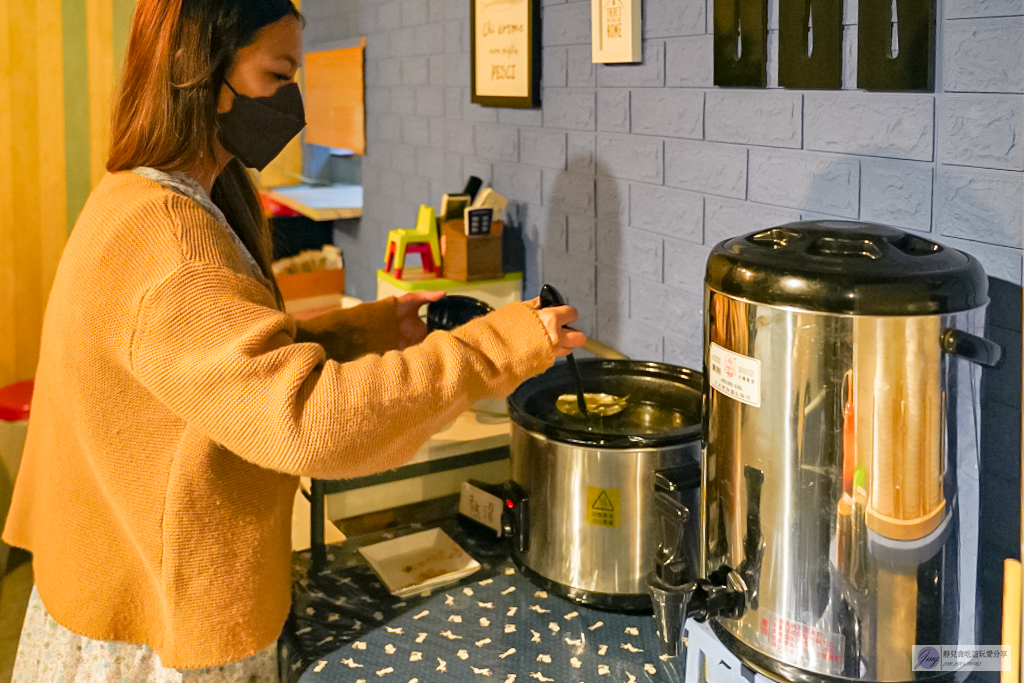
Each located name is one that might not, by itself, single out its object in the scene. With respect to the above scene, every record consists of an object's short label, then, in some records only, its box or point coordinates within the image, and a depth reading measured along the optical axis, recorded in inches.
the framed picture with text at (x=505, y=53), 83.5
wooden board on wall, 129.9
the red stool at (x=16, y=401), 102.6
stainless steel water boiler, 33.3
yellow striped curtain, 100.3
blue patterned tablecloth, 48.1
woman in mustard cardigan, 39.4
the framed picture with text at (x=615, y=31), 67.9
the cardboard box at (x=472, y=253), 88.0
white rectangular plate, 57.3
